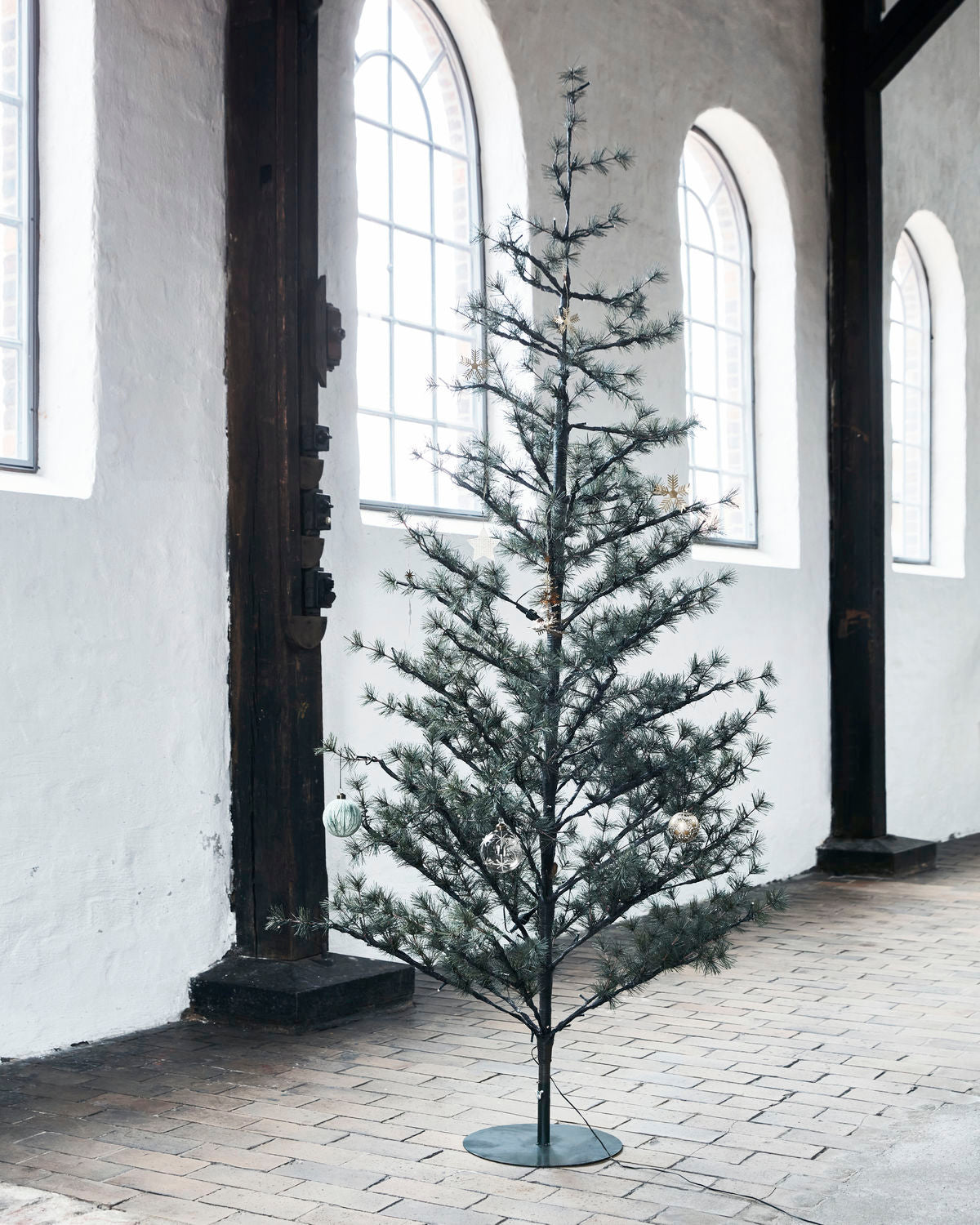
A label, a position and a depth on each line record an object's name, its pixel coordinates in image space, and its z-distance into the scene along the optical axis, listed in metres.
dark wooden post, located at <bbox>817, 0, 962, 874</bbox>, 7.86
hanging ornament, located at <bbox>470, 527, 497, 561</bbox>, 3.36
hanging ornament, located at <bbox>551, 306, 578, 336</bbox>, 3.26
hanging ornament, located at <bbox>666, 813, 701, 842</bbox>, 3.18
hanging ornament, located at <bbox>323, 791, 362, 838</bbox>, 3.87
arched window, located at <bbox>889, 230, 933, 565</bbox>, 9.46
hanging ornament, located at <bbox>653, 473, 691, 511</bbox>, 3.23
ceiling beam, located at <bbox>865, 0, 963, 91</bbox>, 7.67
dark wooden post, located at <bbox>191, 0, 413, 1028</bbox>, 4.68
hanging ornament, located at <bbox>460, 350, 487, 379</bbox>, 3.29
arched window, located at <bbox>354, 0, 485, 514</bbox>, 5.71
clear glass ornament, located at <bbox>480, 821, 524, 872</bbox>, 3.17
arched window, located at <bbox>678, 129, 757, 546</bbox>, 7.69
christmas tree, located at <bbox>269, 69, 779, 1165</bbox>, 3.23
